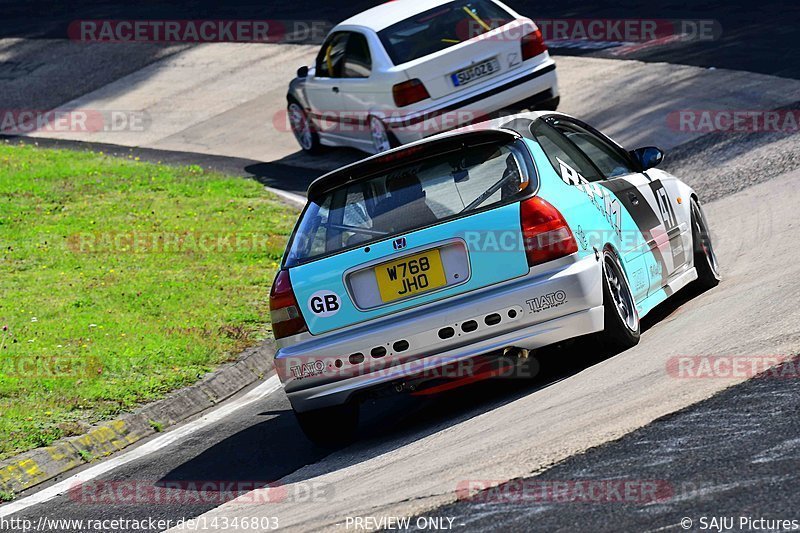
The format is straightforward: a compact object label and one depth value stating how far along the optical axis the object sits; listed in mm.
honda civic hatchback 14336
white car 30109
